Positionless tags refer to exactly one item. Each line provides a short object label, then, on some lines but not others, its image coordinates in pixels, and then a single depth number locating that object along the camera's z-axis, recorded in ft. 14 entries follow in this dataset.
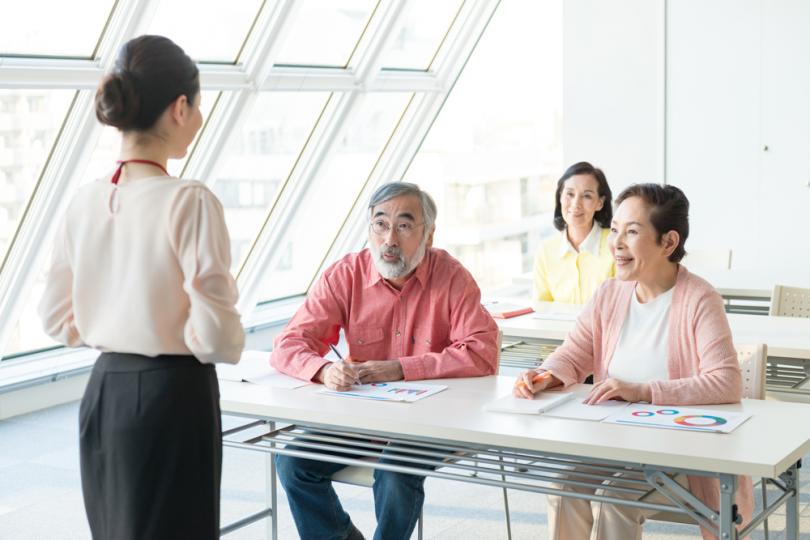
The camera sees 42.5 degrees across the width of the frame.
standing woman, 6.85
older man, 11.00
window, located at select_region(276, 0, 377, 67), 23.59
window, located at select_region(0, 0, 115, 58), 17.43
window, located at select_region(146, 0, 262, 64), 20.20
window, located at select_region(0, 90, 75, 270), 18.57
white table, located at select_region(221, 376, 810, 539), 7.84
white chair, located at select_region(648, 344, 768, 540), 10.26
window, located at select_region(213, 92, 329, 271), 24.18
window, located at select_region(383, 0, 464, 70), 27.61
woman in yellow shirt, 16.69
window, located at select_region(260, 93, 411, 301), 27.78
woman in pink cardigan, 9.39
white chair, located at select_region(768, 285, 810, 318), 15.79
